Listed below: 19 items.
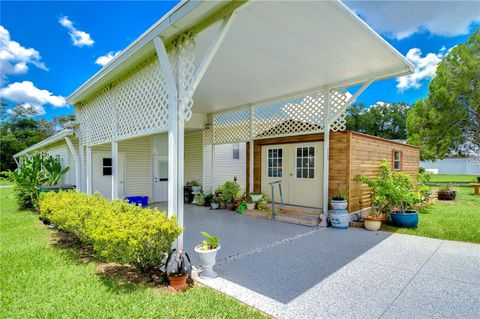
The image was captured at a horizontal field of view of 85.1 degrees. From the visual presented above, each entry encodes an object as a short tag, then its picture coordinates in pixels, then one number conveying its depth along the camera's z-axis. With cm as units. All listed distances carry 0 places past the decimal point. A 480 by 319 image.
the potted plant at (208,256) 328
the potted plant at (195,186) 1023
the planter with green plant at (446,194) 1038
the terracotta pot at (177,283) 297
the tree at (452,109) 1677
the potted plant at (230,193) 870
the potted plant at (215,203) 895
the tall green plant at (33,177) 812
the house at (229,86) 341
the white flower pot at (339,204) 603
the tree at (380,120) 3462
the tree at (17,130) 2803
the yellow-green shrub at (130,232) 286
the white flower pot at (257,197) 812
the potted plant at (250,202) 811
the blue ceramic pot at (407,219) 597
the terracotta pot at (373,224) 586
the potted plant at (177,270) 298
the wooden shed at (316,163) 647
